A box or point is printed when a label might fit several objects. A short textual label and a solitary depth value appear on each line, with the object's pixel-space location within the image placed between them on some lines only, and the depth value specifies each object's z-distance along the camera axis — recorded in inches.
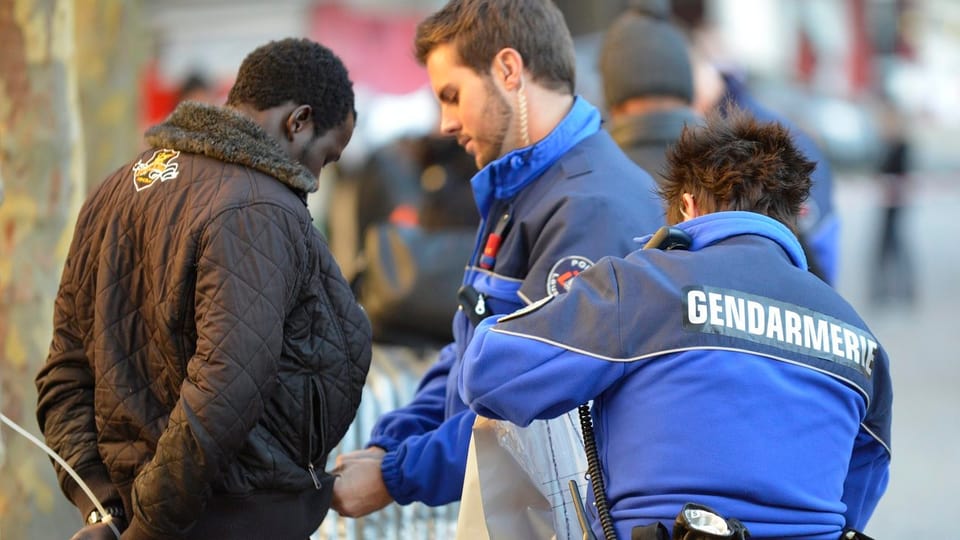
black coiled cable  203.2
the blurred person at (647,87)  384.5
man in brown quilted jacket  210.7
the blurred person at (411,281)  432.5
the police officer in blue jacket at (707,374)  192.2
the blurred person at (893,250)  1046.4
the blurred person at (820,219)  394.9
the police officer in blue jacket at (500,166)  258.1
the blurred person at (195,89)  738.8
